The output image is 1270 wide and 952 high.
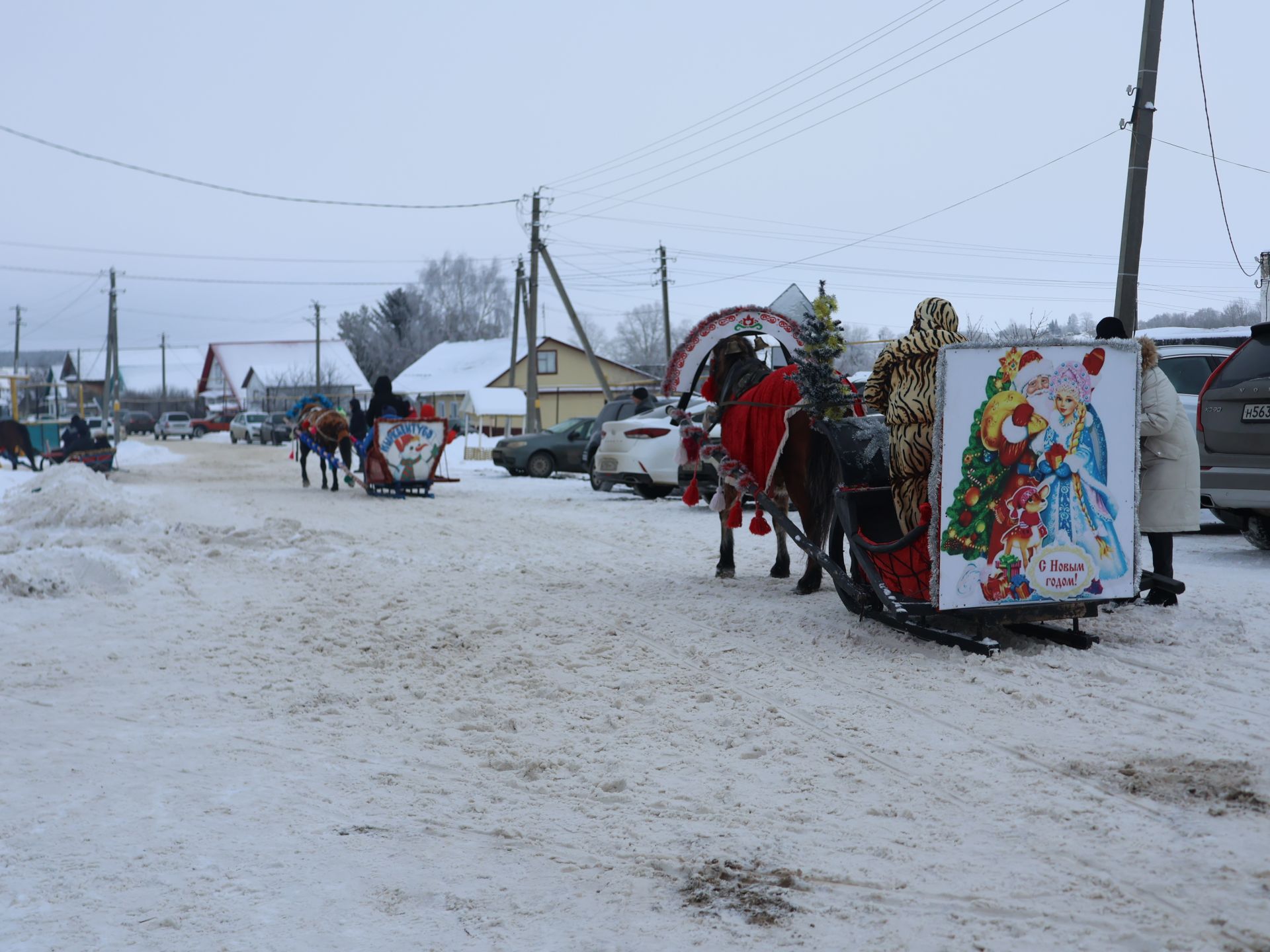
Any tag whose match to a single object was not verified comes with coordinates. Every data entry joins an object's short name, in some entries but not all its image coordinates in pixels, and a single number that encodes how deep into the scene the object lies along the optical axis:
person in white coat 7.79
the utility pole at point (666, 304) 44.59
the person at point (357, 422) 21.48
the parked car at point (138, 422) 76.75
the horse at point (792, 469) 8.26
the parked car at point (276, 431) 59.80
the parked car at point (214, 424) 76.12
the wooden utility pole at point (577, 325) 34.09
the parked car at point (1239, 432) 9.92
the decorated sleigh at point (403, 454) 19.84
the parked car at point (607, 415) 23.19
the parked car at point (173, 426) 73.19
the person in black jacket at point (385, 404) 20.11
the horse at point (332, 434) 21.82
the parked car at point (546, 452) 26.59
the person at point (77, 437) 28.75
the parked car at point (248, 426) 61.38
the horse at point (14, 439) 28.86
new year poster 6.27
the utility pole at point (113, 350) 54.81
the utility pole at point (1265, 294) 21.21
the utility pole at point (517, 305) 42.56
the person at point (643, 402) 21.83
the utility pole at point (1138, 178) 14.46
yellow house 66.81
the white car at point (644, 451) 18.78
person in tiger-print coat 6.82
